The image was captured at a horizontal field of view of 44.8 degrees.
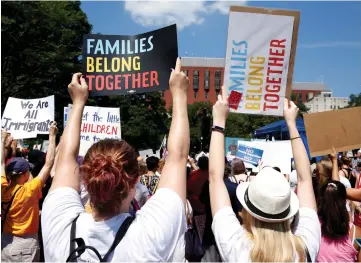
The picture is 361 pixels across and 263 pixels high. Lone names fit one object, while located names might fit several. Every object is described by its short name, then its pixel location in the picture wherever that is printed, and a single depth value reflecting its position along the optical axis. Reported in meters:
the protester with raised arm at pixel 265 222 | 2.03
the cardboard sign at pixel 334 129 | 4.83
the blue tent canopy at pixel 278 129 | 17.91
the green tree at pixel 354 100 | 78.07
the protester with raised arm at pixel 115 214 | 1.77
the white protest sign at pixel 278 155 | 8.69
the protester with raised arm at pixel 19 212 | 4.30
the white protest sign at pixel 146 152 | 15.62
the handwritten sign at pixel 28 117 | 8.38
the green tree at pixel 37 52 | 25.45
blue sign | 10.05
